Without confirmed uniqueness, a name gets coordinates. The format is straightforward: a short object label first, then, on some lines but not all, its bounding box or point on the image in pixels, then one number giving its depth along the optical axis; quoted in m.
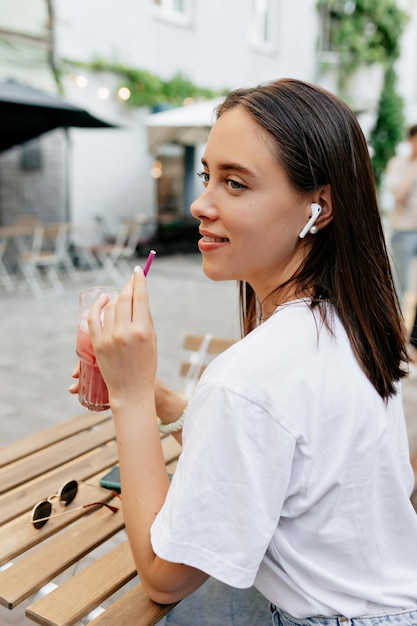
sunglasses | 1.43
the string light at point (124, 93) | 10.45
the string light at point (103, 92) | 10.15
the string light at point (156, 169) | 12.16
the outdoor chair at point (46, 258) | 7.81
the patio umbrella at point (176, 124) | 9.14
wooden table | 1.15
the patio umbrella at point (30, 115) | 6.43
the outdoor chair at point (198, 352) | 2.69
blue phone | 1.61
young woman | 0.90
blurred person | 5.21
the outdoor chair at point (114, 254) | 8.79
